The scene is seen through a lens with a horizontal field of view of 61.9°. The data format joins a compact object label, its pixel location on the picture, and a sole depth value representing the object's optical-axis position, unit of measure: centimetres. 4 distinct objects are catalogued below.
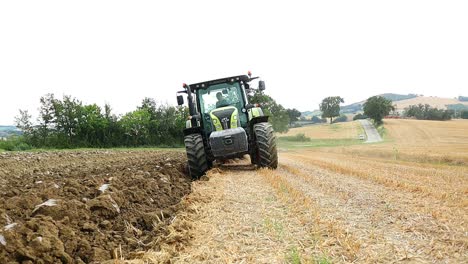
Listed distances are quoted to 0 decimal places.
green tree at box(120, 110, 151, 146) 3562
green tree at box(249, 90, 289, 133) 5678
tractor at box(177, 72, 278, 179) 918
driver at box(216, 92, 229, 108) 1056
